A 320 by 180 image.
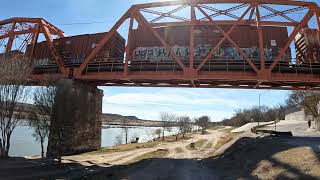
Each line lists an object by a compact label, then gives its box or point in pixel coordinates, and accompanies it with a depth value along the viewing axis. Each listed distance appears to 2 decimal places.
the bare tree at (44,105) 24.26
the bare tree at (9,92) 23.57
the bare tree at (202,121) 109.01
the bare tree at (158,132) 78.98
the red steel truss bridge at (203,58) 24.98
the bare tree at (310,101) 53.89
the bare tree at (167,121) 82.75
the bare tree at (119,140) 71.79
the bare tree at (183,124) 88.06
